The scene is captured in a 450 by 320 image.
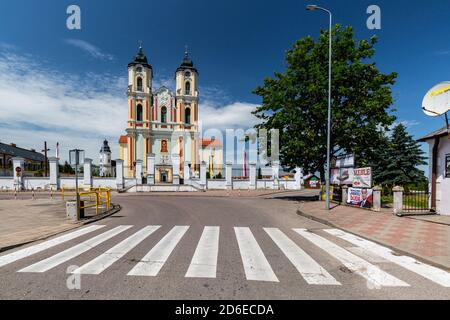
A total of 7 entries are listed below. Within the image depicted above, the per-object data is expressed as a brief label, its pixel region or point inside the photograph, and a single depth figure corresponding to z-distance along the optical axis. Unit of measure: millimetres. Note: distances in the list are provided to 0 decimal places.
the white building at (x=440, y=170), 10938
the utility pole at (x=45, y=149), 44109
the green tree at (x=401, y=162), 23266
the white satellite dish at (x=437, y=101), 10375
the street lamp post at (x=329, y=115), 12539
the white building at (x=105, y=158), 62250
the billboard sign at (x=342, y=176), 14780
